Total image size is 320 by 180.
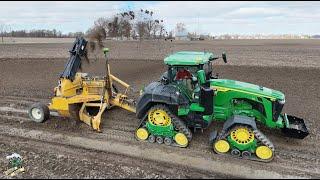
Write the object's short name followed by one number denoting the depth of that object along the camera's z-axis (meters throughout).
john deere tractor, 8.76
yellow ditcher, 10.46
